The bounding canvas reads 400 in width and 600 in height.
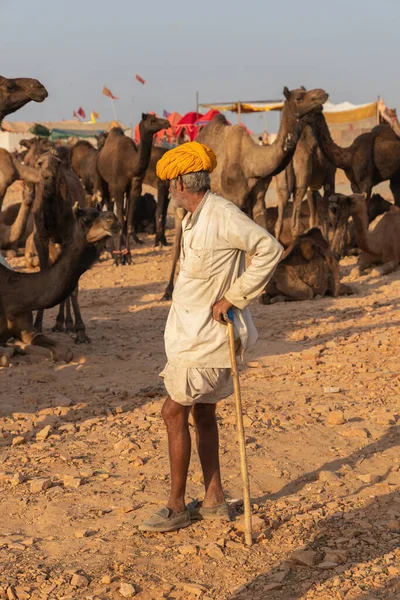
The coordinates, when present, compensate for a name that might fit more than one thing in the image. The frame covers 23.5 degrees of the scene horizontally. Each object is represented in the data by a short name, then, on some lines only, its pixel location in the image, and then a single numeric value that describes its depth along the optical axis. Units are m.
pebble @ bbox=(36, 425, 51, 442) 6.63
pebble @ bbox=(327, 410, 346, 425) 6.86
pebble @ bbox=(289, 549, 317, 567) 4.42
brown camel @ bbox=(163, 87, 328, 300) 12.68
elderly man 4.63
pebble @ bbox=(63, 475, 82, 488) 5.62
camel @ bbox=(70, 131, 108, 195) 20.50
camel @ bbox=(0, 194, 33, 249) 17.12
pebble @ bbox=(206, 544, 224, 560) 4.54
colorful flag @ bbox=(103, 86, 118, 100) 44.73
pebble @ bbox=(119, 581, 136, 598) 4.16
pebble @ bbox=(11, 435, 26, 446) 6.50
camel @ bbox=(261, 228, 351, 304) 12.41
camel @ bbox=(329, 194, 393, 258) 13.31
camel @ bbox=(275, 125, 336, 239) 15.52
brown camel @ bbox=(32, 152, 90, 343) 10.12
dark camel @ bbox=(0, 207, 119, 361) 8.84
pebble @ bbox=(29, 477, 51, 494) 5.52
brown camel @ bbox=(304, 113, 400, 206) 15.73
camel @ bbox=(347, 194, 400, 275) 14.13
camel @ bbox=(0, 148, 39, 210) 12.09
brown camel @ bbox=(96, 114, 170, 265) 16.05
